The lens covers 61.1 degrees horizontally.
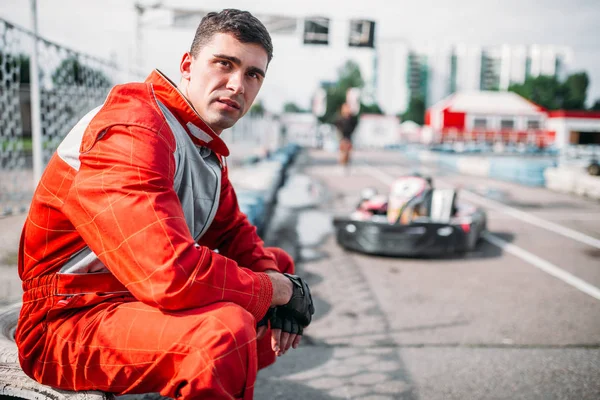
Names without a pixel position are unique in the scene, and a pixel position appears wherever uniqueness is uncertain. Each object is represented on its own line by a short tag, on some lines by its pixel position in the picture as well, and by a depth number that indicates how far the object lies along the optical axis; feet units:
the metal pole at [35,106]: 12.54
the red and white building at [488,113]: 186.50
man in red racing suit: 4.49
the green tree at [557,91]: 285.84
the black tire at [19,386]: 4.94
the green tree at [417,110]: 298.35
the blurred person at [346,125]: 51.29
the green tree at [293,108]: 386.52
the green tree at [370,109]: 298.76
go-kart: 17.92
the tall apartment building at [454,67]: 447.83
